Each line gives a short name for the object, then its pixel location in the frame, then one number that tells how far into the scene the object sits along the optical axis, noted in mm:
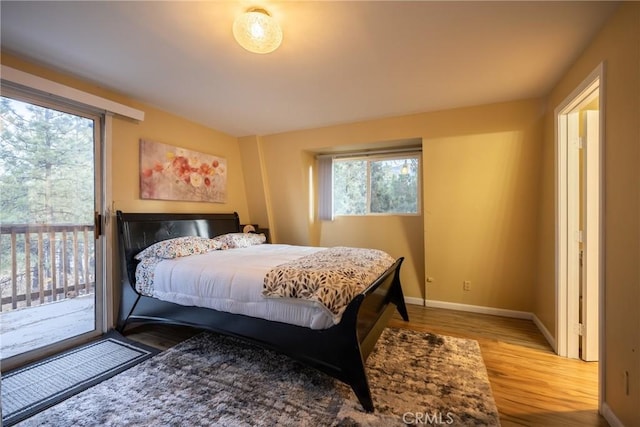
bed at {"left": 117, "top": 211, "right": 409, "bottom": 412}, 1729
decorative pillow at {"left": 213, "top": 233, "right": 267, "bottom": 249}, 3434
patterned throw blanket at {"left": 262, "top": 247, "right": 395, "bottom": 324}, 1786
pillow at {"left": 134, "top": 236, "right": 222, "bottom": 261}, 2707
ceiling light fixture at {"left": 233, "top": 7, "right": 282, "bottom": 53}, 1649
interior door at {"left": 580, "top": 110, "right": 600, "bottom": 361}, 2252
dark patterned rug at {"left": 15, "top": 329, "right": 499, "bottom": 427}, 1627
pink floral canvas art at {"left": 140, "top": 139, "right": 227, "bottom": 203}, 3121
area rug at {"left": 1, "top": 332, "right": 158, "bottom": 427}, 1760
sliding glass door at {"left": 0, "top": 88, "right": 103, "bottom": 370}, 2225
